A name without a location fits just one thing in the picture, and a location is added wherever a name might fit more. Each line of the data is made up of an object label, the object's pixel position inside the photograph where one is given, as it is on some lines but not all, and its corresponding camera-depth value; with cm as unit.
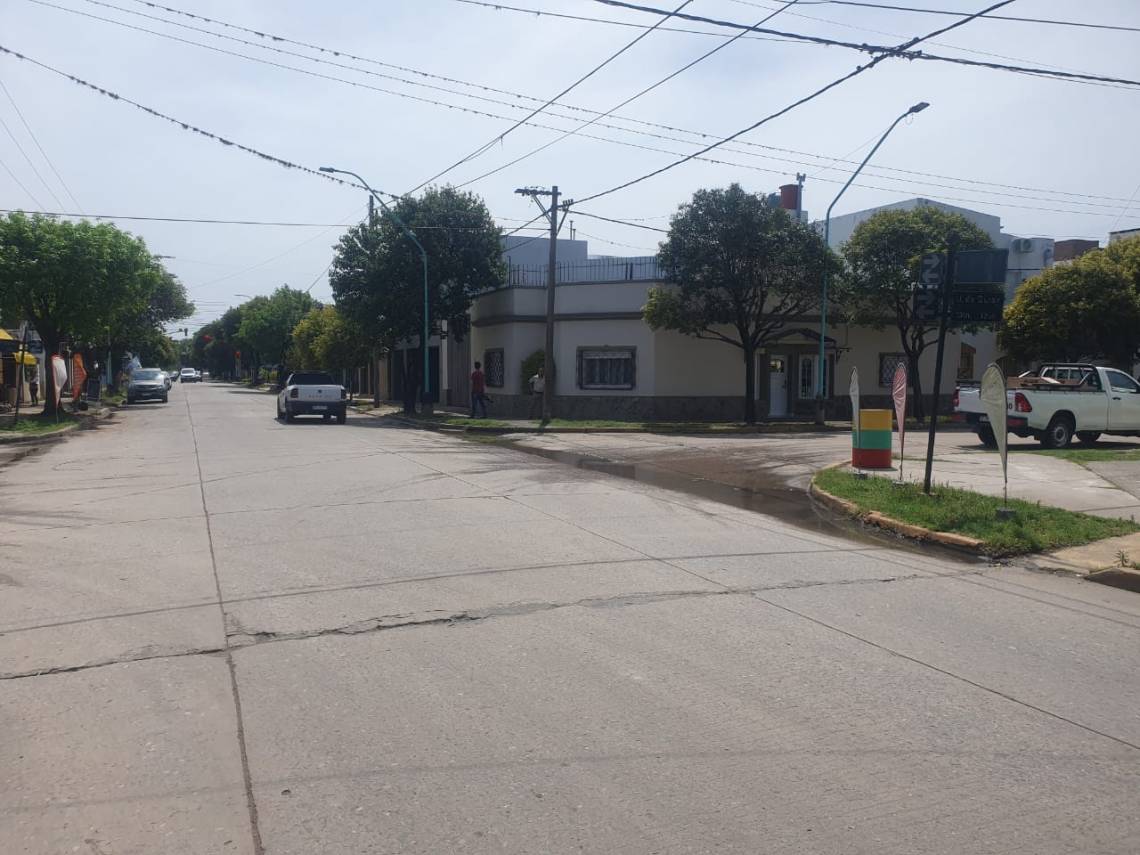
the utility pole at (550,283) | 2955
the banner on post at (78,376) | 3712
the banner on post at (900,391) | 1402
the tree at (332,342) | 4931
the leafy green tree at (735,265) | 2892
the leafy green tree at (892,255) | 3048
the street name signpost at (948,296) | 1128
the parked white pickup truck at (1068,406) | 2017
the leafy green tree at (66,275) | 2630
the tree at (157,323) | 4934
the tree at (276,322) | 7356
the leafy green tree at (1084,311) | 2886
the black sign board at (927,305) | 1154
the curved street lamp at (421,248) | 3198
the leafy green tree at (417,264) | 3506
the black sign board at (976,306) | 1134
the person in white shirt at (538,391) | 3170
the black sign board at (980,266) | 1155
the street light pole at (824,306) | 2533
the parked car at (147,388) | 4834
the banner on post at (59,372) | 2930
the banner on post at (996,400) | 1075
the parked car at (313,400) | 3095
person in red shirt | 3247
